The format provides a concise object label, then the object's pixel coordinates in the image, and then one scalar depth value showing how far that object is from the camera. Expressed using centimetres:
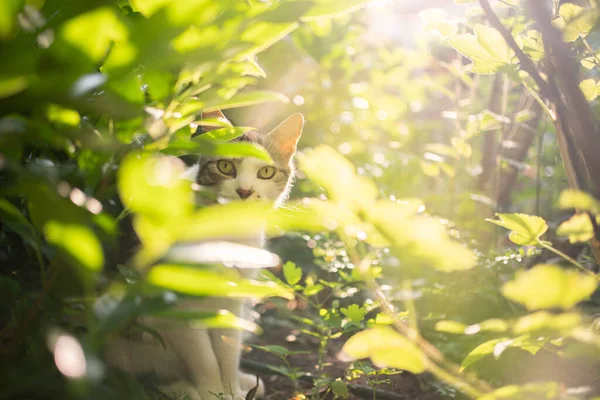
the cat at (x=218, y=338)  81
